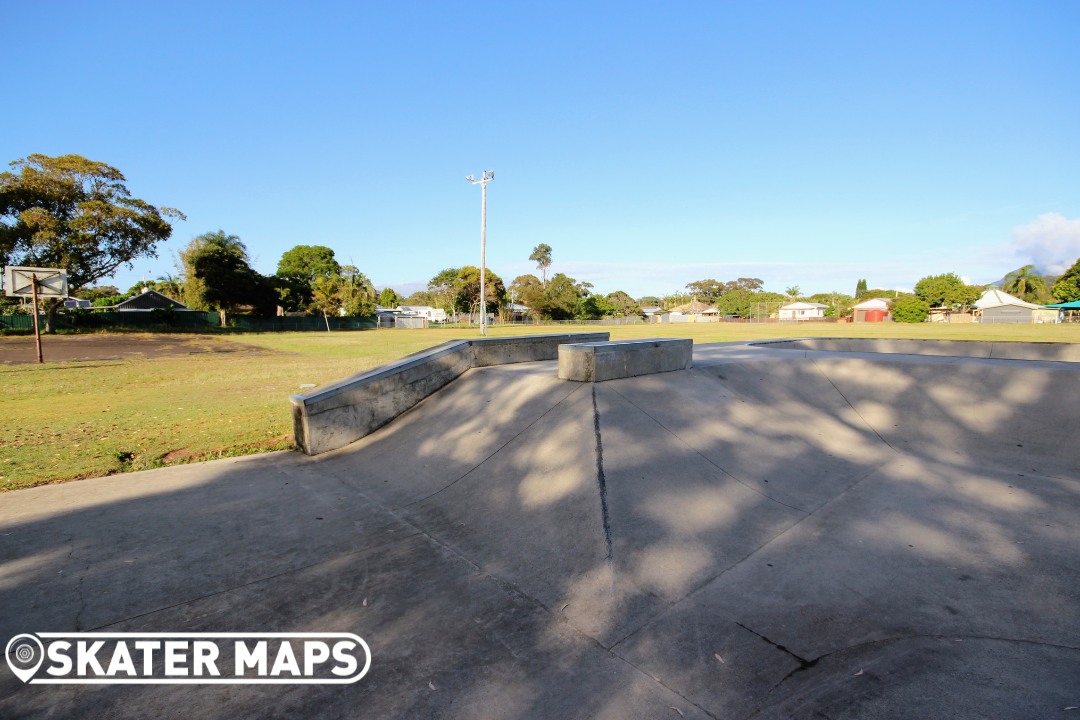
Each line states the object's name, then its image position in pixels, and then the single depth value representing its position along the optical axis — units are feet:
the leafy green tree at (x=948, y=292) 263.90
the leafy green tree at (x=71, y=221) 115.14
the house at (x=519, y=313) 289.12
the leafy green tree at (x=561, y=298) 279.90
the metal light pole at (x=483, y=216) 107.14
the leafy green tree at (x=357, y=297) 209.67
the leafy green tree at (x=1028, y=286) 265.95
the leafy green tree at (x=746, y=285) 504.06
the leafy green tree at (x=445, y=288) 272.92
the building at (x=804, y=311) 327.06
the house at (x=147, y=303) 194.70
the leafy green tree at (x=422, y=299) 374.63
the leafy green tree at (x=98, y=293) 288.71
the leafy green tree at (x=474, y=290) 249.96
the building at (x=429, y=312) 320.05
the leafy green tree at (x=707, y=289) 497.05
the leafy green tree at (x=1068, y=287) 224.33
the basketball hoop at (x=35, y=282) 59.52
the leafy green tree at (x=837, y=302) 320.83
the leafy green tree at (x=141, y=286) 282.77
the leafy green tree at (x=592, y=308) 299.60
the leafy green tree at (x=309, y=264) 285.43
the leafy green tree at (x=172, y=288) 235.81
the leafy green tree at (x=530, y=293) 279.24
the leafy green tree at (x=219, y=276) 168.14
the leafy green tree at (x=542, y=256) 357.00
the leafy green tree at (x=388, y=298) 305.94
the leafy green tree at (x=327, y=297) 201.16
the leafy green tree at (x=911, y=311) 239.50
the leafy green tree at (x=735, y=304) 367.25
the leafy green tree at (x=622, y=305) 337.52
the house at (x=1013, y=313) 200.94
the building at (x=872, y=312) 274.77
